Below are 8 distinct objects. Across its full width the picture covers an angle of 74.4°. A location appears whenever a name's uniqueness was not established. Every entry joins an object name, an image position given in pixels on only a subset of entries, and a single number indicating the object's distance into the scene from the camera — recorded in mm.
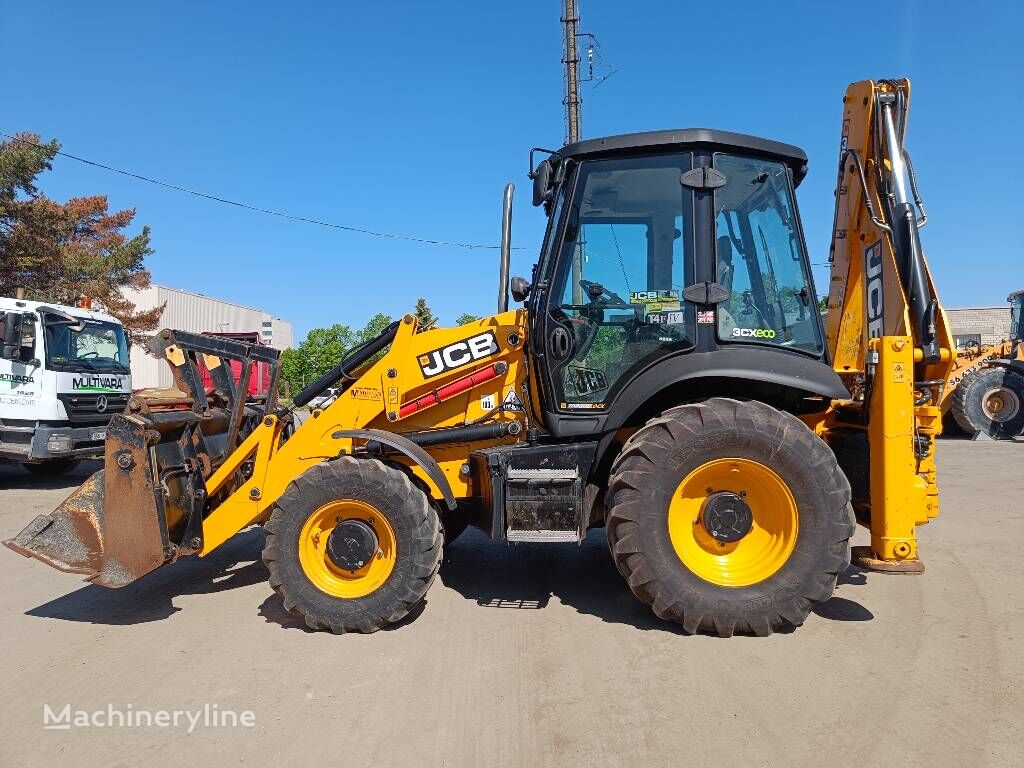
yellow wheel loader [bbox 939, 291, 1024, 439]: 13570
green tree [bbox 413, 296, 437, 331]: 19309
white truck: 9156
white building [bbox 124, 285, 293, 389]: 27859
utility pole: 13945
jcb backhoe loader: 3773
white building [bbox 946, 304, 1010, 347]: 38125
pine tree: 16469
